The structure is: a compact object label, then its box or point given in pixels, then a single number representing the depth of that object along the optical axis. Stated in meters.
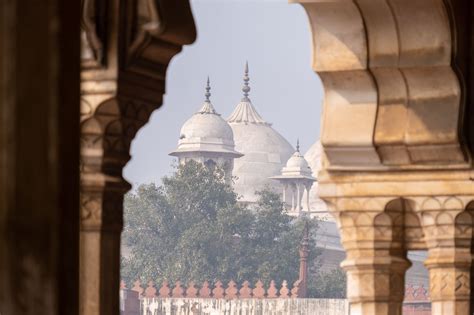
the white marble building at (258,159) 111.02
